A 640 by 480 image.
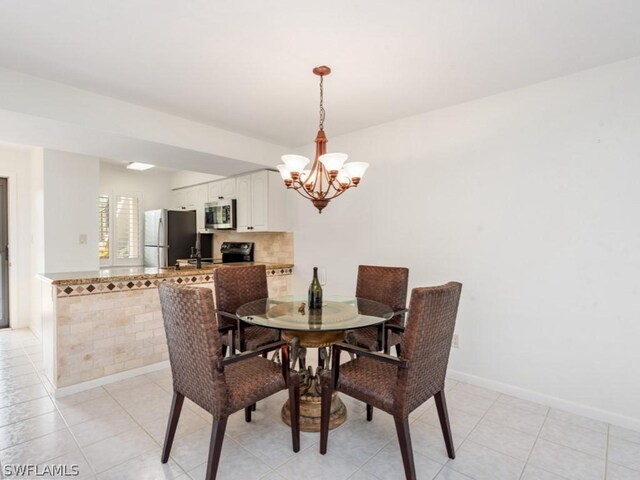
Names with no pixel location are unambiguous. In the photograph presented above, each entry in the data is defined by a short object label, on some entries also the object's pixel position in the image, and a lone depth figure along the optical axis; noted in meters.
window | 5.25
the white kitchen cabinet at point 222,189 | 4.63
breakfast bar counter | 2.62
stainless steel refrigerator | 5.11
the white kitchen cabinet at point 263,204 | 4.11
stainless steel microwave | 4.53
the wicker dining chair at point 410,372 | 1.61
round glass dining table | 1.99
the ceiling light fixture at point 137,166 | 4.90
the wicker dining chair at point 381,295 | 2.46
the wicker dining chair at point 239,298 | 2.55
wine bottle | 2.38
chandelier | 2.10
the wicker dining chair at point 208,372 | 1.60
